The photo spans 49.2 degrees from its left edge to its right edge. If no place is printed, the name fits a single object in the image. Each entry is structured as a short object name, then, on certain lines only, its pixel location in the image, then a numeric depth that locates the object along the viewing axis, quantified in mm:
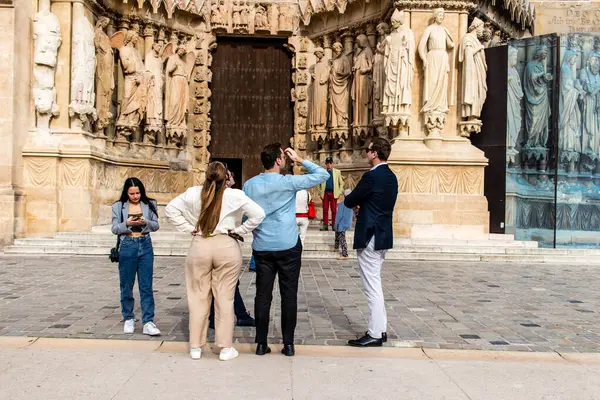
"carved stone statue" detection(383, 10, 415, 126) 13828
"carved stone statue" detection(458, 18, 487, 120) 13836
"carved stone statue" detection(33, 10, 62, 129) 13328
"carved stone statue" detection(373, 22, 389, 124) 15406
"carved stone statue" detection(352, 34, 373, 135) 16359
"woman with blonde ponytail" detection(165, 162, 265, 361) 5051
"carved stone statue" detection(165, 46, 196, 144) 16984
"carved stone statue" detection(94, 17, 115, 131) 14867
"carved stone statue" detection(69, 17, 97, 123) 13664
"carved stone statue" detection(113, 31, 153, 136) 15773
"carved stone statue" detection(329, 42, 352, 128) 17062
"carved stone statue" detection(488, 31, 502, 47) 16406
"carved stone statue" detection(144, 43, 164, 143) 16344
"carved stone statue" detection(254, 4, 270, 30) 18312
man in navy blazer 5609
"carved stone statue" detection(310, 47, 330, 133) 17594
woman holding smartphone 5895
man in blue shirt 5258
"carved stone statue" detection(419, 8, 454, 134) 13758
